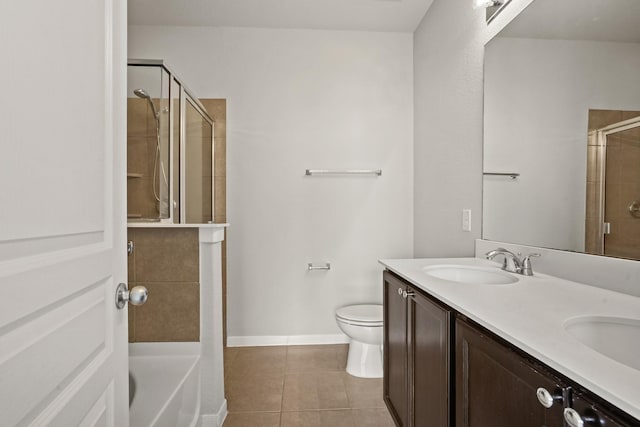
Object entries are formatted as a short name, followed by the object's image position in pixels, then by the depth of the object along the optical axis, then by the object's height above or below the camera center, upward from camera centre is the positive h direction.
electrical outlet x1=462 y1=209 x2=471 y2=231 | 1.96 -0.06
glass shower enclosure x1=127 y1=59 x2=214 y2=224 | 1.86 +0.37
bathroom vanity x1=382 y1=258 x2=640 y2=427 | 0.56 -0.32
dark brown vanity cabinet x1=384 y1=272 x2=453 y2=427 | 1.06 -0.56
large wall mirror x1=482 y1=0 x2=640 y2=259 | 1.06 +0.32
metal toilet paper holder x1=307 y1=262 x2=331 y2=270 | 2.76 -0.48
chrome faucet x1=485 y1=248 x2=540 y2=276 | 1.38 -0.22
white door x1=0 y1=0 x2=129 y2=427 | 0.47 -0.01
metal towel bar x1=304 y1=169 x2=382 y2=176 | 2.73 +0.30
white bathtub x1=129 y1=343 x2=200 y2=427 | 1.29 -0.76
